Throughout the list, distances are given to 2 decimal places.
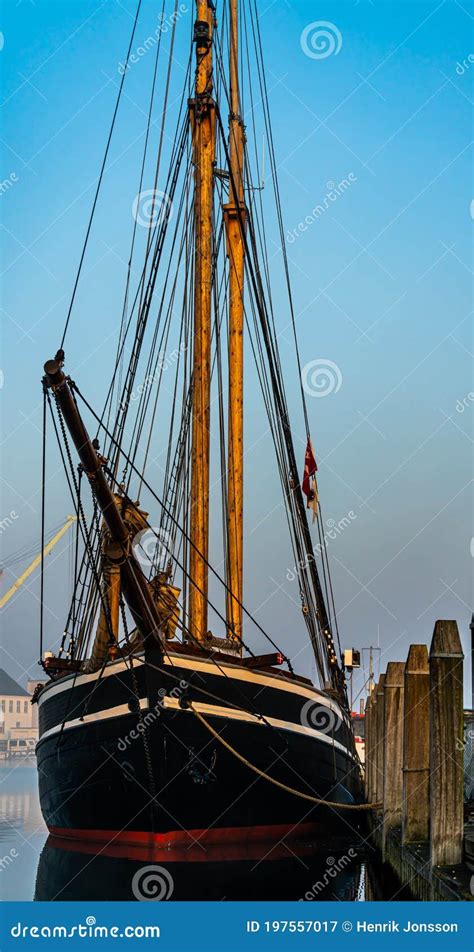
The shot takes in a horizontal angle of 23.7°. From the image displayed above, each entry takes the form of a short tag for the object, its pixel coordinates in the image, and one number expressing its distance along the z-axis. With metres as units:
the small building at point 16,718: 139.88
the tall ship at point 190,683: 18.03
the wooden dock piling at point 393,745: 18.34
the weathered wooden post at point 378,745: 21.69
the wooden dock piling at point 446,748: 11.74
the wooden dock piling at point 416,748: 14.76
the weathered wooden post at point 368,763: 26.57
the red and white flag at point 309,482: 30.17
